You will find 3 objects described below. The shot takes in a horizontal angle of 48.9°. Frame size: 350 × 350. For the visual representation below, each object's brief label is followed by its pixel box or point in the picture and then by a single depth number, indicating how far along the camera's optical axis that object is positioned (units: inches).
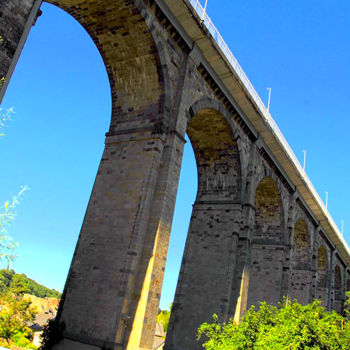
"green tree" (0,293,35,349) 1317.7
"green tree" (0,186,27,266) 182.1
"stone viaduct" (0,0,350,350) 461.4
